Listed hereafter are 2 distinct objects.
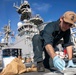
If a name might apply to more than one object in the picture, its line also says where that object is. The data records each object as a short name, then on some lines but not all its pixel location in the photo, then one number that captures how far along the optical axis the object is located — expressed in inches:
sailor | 51.4
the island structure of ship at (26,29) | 819.6
